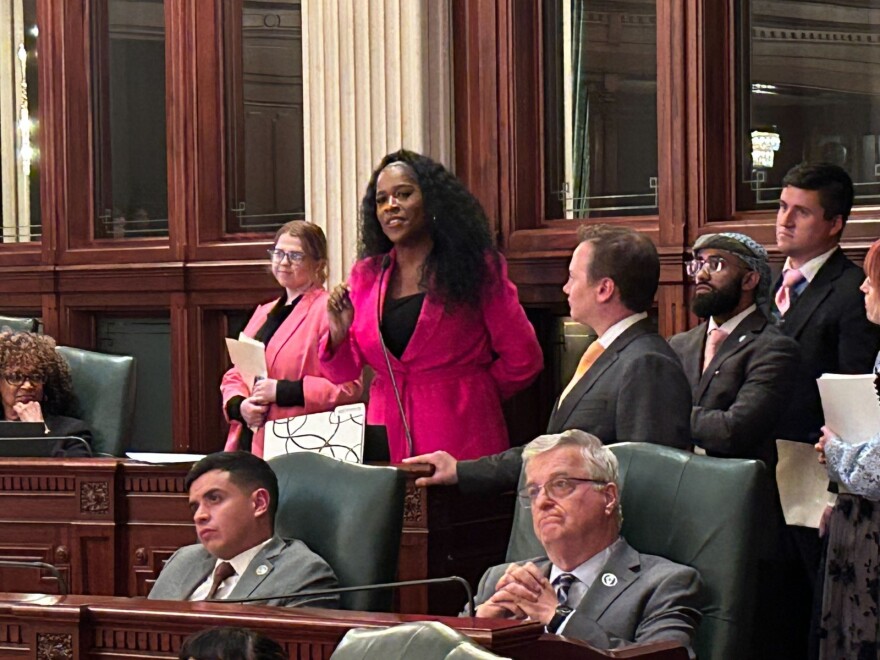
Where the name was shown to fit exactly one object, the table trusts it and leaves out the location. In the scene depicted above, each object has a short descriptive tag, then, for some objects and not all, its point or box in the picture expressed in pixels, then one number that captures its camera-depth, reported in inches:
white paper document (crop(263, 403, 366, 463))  349.1
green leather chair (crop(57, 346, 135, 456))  444.8
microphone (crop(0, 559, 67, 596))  261.2
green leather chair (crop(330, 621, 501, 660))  175.5
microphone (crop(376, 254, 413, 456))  366.9
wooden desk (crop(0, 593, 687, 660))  232.5
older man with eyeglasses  251.8
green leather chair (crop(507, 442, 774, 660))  256.1
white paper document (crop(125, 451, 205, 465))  377.2
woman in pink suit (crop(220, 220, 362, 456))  393.1
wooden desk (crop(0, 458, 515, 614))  381.4
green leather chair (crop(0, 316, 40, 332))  489.4
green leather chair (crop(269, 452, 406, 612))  288.5
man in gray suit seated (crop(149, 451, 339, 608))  284.7
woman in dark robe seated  434.9
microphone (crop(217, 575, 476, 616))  235.6
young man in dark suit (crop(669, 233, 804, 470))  317.4
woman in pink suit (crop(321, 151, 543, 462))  365.4
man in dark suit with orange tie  294.4
